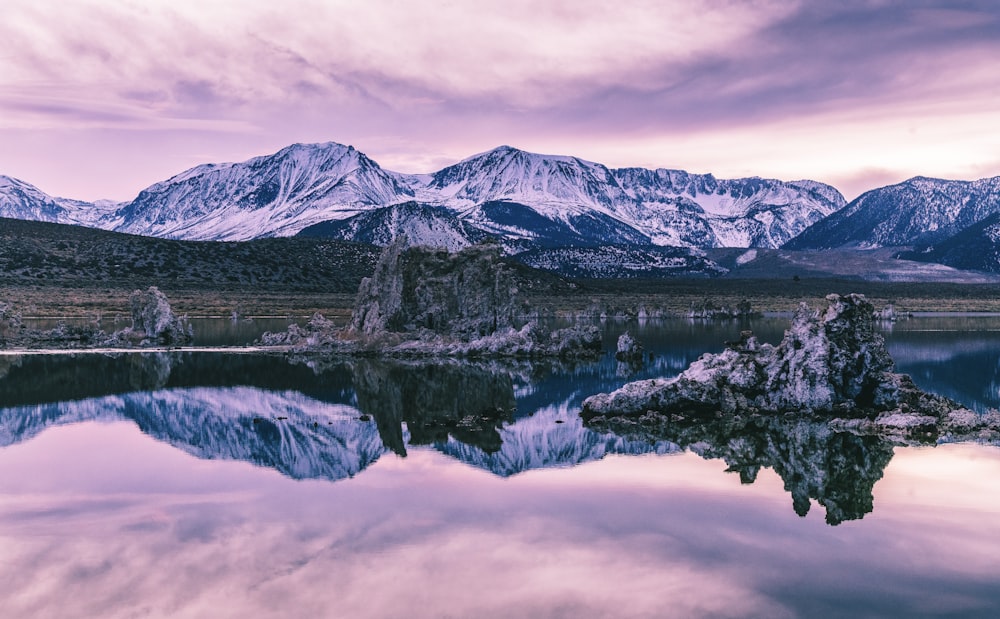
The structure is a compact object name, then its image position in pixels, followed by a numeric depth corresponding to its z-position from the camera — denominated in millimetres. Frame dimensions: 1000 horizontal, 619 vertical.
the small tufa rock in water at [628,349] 68250
